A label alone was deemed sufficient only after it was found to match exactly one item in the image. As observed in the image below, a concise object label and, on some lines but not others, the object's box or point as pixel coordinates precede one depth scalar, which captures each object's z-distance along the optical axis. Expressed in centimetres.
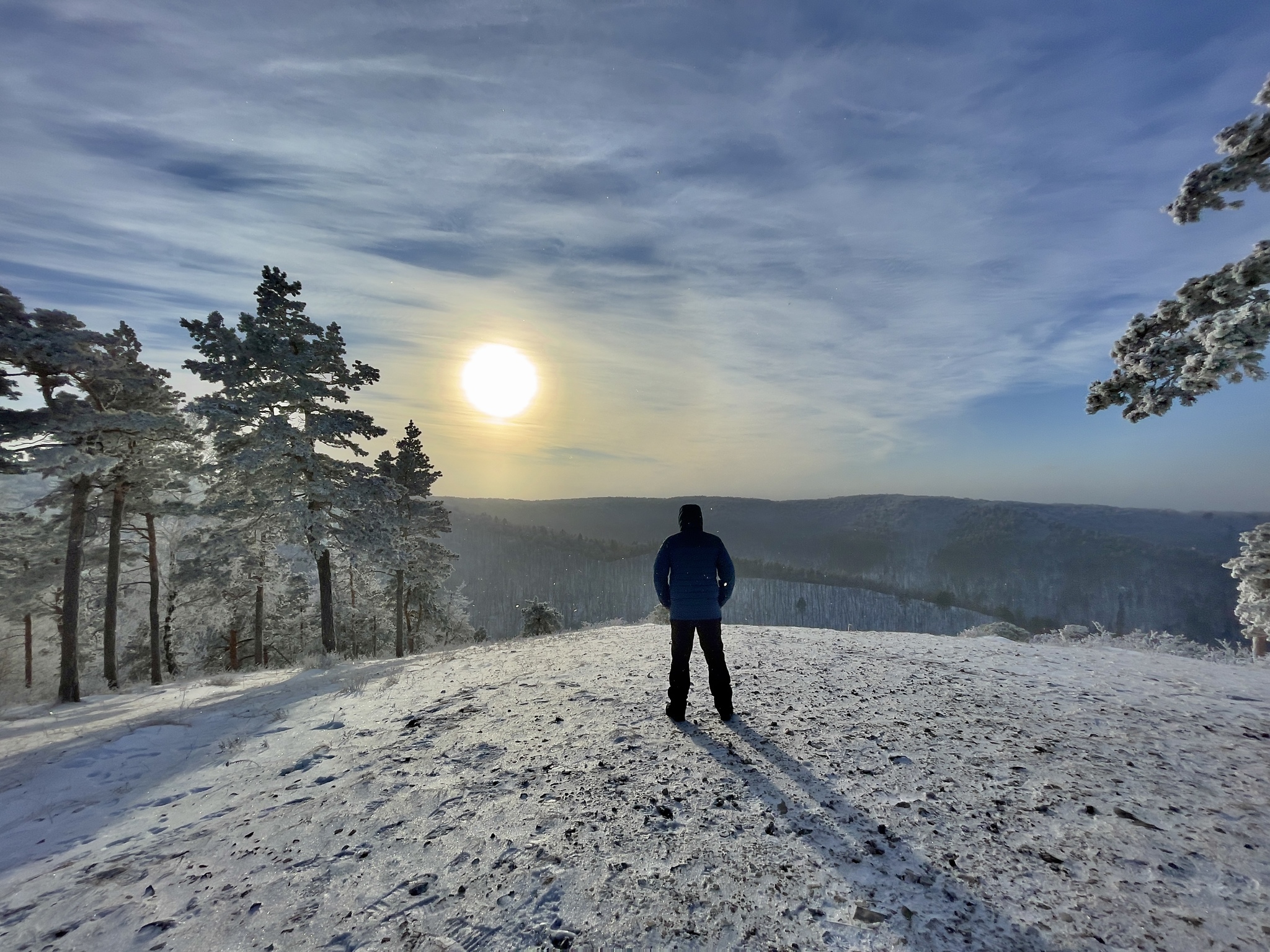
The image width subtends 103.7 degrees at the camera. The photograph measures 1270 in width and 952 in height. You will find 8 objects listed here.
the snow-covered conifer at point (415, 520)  2828
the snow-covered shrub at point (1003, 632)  1923
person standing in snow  617
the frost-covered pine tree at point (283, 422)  1673
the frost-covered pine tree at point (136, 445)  1581
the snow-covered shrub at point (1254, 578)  2098
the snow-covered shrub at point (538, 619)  2747
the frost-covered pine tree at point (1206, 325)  582
